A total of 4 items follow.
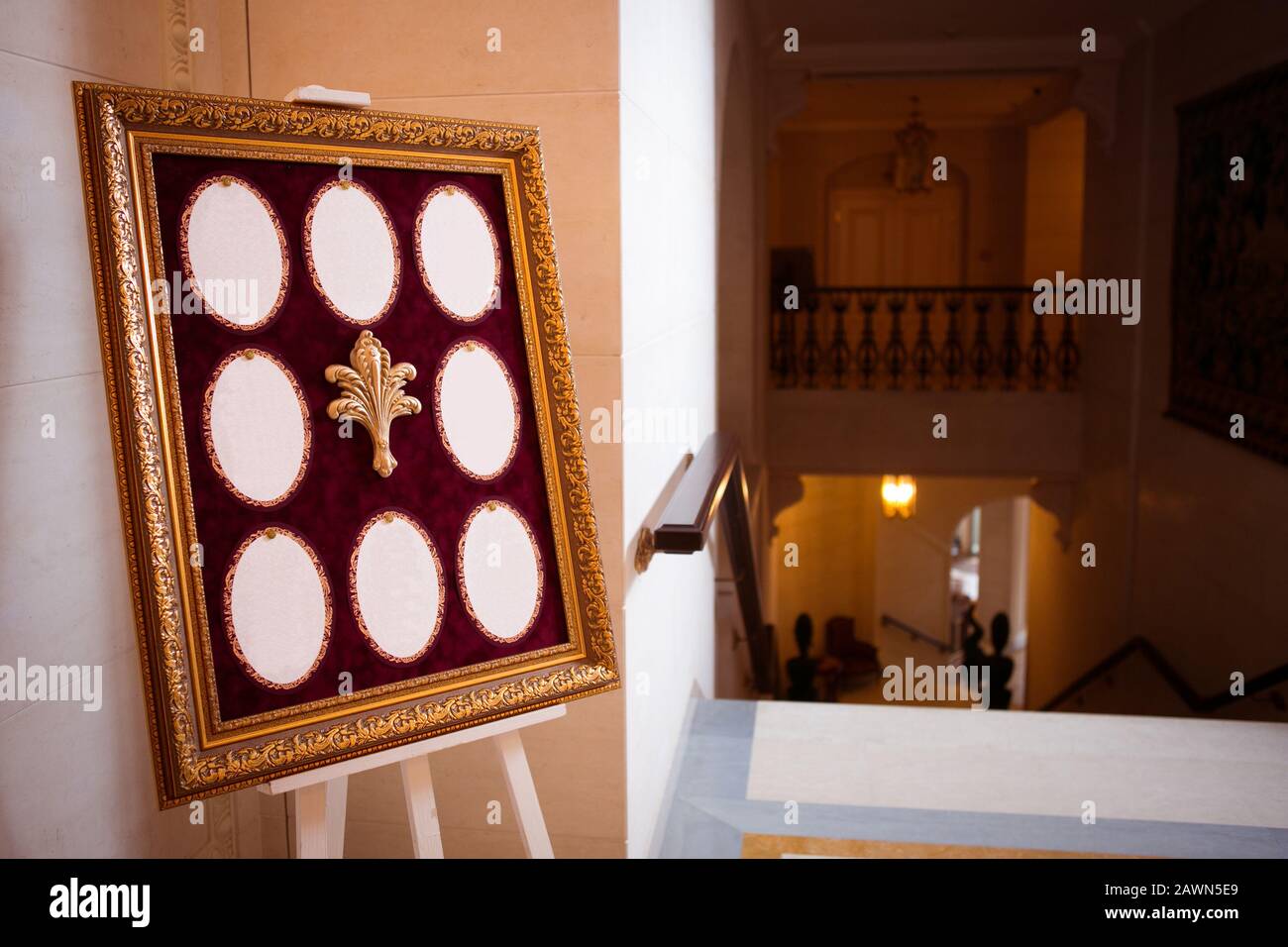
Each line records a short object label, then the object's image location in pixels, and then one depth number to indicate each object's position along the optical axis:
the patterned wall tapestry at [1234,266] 5.24
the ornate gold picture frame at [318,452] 1.47
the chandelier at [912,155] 10.82
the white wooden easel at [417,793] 1.61
